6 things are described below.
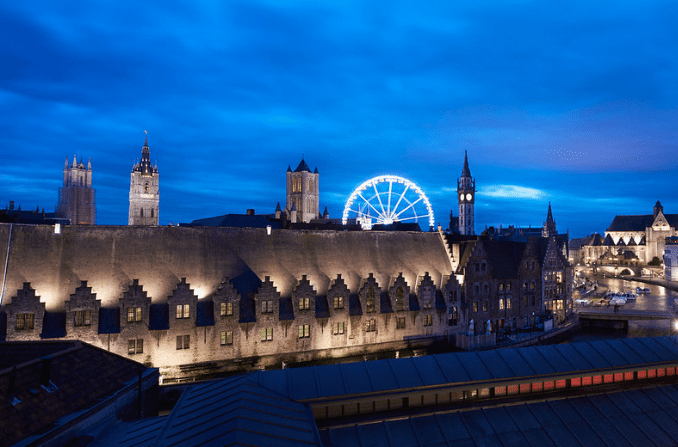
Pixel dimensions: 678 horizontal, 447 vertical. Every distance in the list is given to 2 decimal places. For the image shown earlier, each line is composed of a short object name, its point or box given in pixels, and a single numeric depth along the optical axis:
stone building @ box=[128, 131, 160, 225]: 191.88
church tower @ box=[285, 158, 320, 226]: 197.75
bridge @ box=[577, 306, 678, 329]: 79.00
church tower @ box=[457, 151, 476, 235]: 190.50
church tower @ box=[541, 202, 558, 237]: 193.88
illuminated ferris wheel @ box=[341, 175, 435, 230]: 104.38
